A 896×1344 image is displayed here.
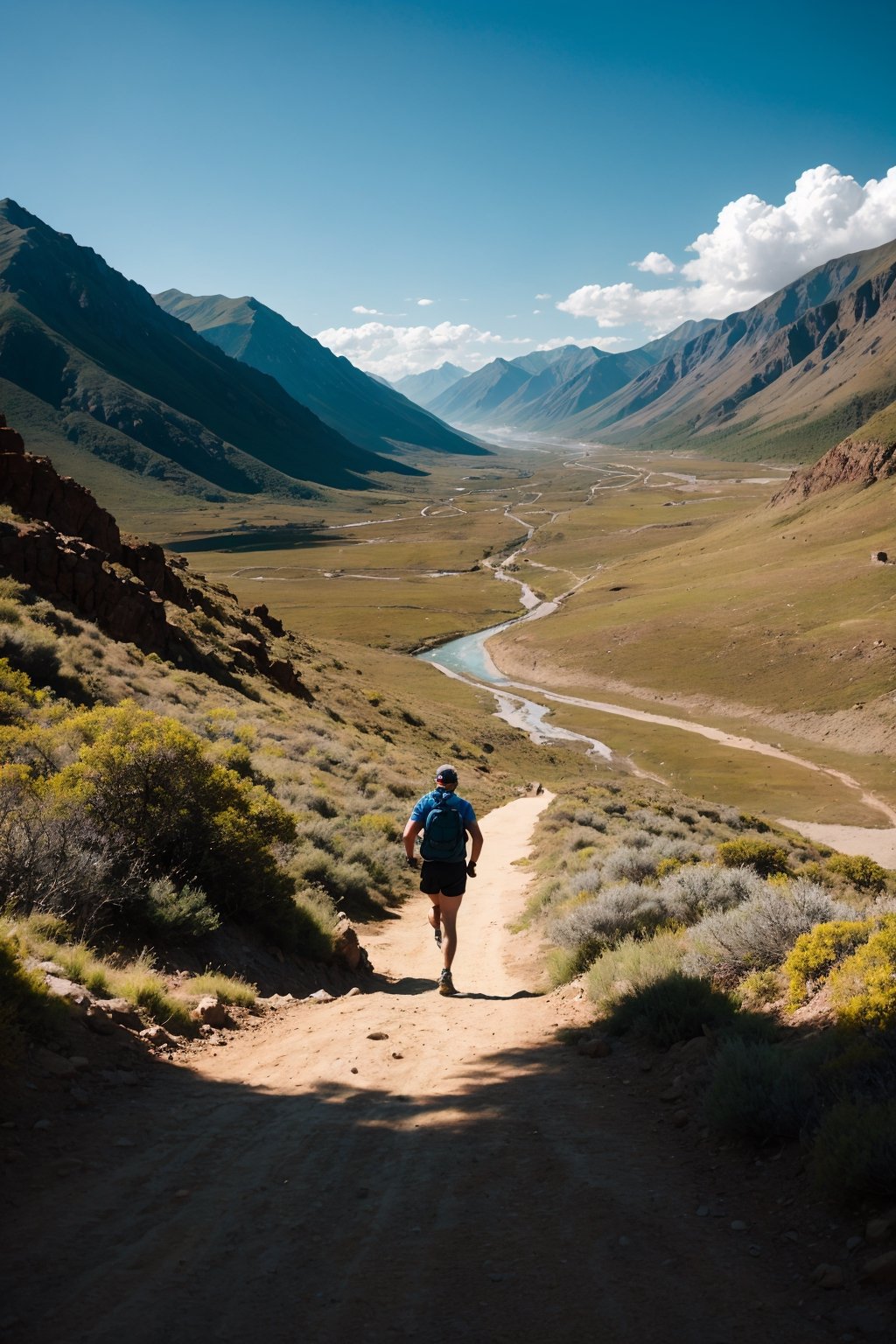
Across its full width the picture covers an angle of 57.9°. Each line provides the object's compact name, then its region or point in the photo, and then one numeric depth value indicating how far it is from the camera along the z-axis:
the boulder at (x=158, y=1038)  7.33
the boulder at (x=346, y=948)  11.70
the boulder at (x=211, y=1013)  8.20
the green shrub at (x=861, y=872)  23.08
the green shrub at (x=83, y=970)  7.44
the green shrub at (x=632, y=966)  8.48
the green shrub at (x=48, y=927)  7.81
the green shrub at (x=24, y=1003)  6.02
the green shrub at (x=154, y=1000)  7.75
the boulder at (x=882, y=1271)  3.93
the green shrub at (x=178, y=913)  9.23
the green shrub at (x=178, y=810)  10.08
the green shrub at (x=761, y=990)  7.48
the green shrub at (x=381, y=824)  19.16
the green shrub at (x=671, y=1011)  7.45
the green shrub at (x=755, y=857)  18.72
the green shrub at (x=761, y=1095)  5.41
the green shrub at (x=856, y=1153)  4.50
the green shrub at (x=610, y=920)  10.62
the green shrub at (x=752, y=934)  8.22
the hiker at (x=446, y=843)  10.98
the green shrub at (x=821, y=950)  7.25
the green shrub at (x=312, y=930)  11.45
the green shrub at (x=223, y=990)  8.76
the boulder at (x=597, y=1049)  7.68
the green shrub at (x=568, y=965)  10.41
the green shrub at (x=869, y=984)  5.95
